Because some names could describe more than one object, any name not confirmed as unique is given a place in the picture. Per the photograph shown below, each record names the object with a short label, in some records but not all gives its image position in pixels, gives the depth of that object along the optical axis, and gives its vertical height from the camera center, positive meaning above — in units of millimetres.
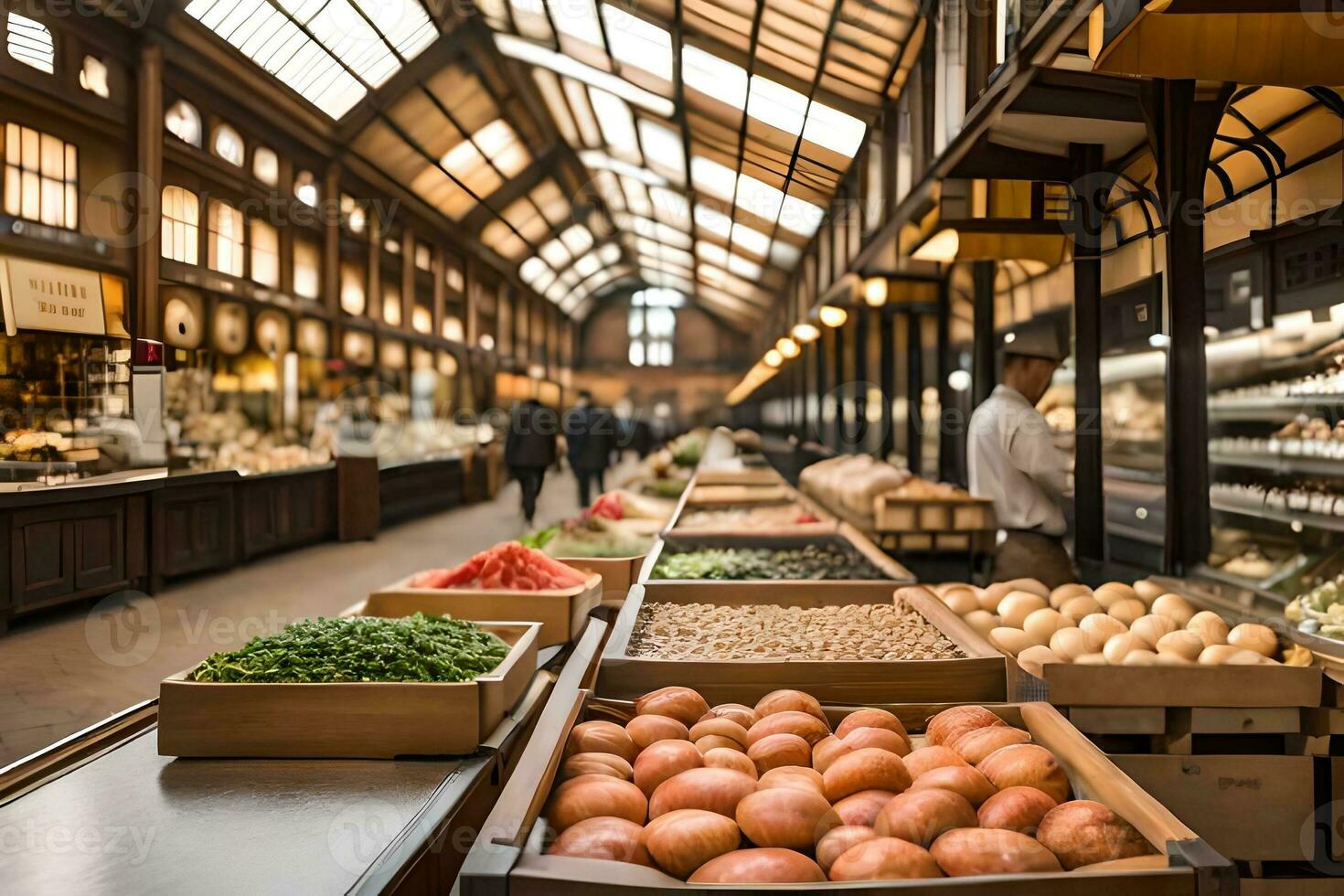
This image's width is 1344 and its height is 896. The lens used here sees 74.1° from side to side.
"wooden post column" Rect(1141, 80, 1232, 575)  3016 +509
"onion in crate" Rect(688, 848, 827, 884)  1135 -553
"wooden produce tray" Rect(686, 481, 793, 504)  6223 -380
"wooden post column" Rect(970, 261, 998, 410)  5863 +740
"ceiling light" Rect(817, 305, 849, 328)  8875 +1262
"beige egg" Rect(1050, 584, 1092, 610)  2799 -495
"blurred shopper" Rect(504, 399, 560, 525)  10578 -25
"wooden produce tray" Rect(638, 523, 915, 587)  3818 -483
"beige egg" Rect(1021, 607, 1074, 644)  2510 -531
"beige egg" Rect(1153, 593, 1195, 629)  2510 -492
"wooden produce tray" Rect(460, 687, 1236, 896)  1064 -529
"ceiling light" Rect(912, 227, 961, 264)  4246 +946
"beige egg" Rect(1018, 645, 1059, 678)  2124 -547
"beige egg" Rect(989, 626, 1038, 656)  2424 -553
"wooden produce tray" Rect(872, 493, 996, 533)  3994 -341
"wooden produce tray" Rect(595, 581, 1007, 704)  1964 -526
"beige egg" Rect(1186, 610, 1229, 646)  2326 -506
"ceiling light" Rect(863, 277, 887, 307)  7012 +1186
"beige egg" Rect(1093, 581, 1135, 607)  2753 -481
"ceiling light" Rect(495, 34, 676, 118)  9781 +4500
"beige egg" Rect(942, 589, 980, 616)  2787 -512
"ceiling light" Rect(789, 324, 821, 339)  10828 +1346
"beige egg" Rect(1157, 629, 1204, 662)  2240 -529
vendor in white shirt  3908 -139
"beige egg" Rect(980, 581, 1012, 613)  2840 -507
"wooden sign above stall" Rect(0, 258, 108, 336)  2988 +550
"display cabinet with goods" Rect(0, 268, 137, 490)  2891 +232
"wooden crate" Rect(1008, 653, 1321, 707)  1990 -559
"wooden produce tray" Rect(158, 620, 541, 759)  1913 -591
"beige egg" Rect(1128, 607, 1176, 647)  2385 -517
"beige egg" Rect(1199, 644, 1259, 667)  2111 -520
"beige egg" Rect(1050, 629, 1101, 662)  2357 -553
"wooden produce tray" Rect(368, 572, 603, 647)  2893 -525
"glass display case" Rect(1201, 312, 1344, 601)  3953 -89
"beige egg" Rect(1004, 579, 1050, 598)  2963 -498
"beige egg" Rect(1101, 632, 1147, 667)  2250 -539
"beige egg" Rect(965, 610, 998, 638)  2602 -541
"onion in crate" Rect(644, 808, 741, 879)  1227 -557
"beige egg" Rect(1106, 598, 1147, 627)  2588 -508
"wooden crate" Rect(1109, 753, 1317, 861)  1955 -797
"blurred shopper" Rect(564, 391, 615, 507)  12328 +42
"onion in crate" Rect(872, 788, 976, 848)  1254 -539
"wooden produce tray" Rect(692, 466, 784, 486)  7683 -319
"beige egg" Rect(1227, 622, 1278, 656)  2223 -511
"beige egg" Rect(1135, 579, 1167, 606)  2768 -482
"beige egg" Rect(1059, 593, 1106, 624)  2645 -507
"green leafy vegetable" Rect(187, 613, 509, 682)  1997 -493
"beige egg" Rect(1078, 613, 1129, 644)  2432 -521
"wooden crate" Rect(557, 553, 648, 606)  3705 -543
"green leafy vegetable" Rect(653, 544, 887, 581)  3666 -536
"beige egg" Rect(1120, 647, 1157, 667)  2113 -530
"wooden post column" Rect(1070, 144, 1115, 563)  3924 +324
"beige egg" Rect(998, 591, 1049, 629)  2664 -512
